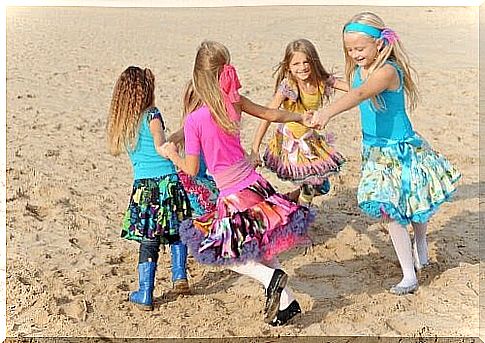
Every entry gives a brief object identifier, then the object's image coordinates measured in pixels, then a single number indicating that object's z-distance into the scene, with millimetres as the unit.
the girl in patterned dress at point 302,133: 4273
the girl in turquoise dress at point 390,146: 3697
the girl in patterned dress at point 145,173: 3639
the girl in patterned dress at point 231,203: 3424
